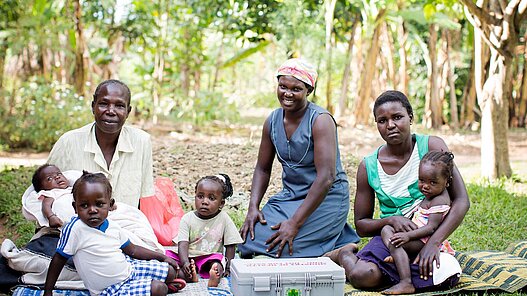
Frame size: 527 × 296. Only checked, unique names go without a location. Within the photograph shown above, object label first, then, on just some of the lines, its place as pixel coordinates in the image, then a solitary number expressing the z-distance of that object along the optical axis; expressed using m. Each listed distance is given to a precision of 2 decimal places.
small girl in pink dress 3.17
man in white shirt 3.44
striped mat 3.26
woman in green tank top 3.21
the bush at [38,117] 8.81
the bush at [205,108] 10.16
